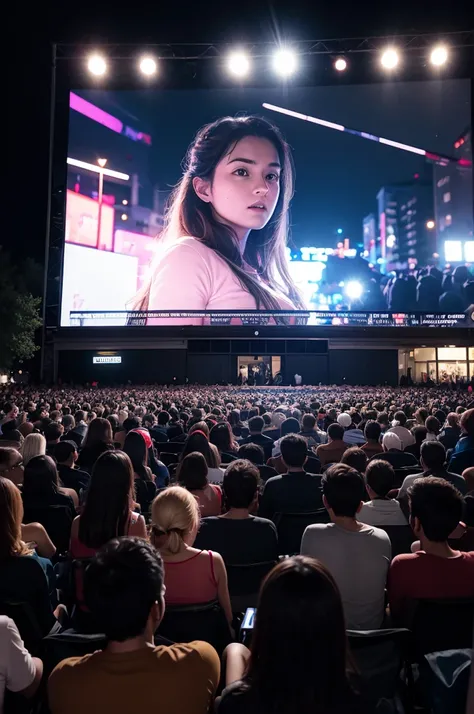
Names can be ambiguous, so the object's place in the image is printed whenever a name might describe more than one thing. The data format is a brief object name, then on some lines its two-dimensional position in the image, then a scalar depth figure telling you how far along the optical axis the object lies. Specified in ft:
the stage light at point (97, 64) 87.86
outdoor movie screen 91.56
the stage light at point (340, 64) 91.81
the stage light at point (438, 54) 85.91
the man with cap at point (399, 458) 20.35
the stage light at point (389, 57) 85.61
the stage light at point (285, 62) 87.25
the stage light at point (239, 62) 87.30
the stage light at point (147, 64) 88.69
